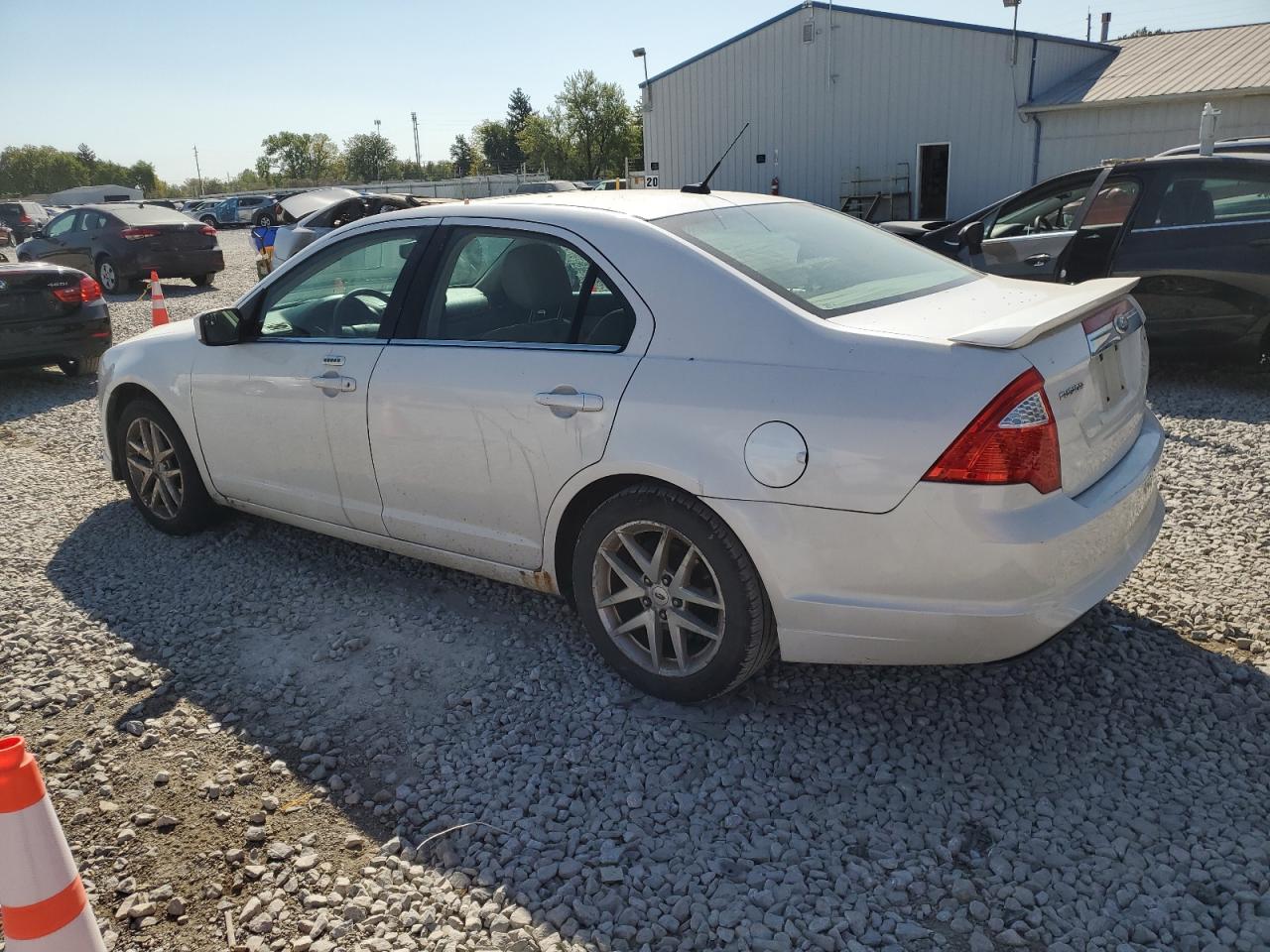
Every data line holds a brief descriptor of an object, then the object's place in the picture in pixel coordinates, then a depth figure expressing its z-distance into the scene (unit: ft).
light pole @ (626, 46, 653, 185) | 82.53
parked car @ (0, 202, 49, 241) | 111.45
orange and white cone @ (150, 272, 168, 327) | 33.32
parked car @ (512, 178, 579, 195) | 112.88
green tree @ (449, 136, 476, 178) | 311.68
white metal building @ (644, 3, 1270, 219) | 63.10
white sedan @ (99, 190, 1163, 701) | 8.66
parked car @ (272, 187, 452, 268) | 48.55
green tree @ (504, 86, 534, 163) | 303.89
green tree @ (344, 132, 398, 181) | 313.73
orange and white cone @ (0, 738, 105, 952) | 5.89
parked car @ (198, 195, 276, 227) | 150.08
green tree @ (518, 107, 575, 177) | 231.30
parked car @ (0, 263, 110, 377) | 28.99
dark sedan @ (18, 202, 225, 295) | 54.13
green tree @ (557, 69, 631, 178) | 229.86
